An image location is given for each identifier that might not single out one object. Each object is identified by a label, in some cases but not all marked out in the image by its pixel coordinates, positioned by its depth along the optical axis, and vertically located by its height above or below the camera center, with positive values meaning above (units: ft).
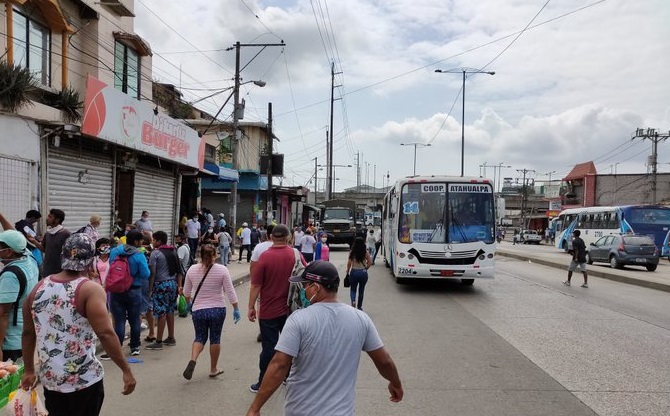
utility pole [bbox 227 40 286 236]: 75.31 +12.23
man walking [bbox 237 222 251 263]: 71.08 -5.28
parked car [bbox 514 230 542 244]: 217.56 -13.36
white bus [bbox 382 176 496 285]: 44.14 -2.08
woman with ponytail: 20.34 -4.00
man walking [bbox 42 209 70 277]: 23.08 -2.14
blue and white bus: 102.83 -2.69
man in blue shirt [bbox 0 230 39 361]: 13.85 -2.38
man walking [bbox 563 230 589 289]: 52.16 -4.67
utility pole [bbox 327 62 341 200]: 165.33 +19.54
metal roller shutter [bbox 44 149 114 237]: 38.86 +0.57
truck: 115.85 -4.77
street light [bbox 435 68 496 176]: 137.59 +17.65
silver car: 76.64 -6.32
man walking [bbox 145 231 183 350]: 24.94 -4.14
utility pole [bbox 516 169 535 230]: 277.85 -1.99
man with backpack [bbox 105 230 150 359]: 22.75 -3.83
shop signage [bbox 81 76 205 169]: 37.88 +6.09
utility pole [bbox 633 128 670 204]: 166.50 +21.81
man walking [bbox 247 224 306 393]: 18.79 -3.39
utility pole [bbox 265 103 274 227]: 88.41 +4.84
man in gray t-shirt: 9.70 -2.86
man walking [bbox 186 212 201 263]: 63.57 -4.26
